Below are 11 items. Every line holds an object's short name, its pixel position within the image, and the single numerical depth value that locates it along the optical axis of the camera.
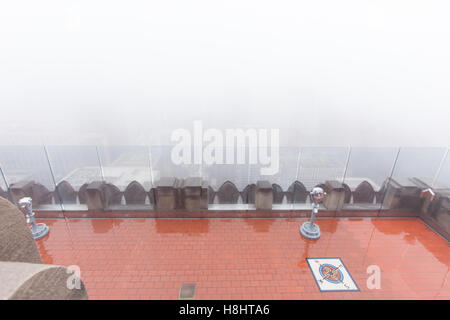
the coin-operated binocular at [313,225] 4.18
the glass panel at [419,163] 4.96
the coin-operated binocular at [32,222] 3.98
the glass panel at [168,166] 5.22
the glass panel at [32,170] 4.89
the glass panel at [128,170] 5.06
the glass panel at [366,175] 5.08
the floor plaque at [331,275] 3.36
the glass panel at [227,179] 5.21
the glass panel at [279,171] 5.16
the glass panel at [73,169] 4.95
